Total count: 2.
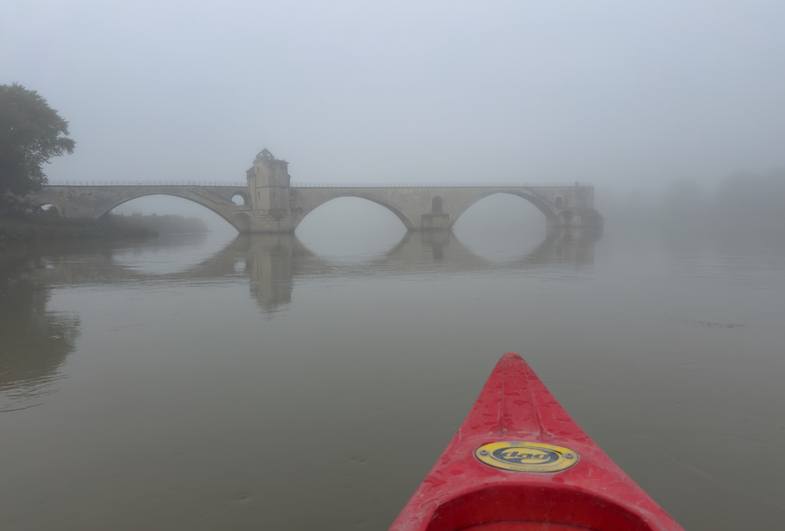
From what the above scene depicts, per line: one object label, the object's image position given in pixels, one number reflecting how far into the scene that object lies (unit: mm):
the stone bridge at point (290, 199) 40344
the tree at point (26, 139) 28453
